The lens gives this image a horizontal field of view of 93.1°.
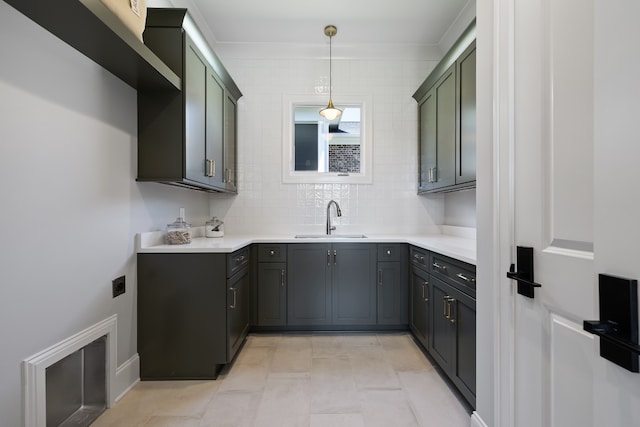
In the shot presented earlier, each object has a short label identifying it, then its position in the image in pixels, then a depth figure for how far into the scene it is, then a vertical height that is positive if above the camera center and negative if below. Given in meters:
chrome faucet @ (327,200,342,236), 3.29 +0.00
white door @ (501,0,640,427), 0.62 +0.06
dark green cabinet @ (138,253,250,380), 2.08 -0.71
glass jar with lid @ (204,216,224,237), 2.90 -0.14
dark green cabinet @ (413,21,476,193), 2.19 +0.80
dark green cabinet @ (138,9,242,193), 2.02 +0.68
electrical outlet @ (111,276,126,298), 1.87 -0.45
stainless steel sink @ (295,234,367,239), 3.29 -0.24
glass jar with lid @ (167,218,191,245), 2.31 -0.15
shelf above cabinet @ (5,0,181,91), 1.22 +0.84
